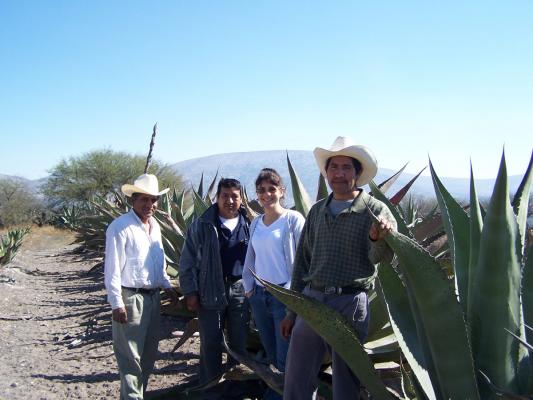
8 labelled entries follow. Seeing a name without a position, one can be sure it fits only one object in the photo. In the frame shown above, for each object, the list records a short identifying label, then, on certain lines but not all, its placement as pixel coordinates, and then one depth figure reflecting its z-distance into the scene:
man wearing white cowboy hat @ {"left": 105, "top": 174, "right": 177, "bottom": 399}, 3.26
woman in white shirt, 3.21
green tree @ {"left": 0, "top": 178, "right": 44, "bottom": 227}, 32.56
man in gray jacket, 3.43
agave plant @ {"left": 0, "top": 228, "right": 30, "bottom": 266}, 10.68
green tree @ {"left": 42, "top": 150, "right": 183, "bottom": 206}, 30.47
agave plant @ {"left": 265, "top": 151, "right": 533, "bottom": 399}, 1.73
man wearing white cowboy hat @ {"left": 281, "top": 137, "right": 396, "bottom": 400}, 2.37
